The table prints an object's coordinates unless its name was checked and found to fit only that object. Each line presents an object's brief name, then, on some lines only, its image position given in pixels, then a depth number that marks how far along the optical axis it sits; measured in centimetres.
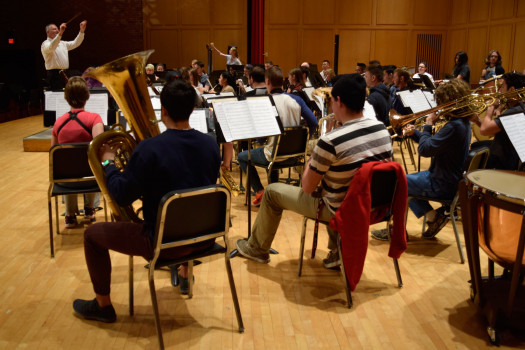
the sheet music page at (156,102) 483
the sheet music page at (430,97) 549
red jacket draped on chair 263
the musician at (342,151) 269
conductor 748
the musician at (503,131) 368
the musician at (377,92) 552
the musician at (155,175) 226
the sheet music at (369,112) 425
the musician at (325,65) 1083
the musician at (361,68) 958
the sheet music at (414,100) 526
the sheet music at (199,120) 382
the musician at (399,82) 602
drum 234
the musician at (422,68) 1016
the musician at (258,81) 503
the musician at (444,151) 344
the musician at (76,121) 373
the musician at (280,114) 455
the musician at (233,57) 1141
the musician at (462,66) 908
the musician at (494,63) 887
